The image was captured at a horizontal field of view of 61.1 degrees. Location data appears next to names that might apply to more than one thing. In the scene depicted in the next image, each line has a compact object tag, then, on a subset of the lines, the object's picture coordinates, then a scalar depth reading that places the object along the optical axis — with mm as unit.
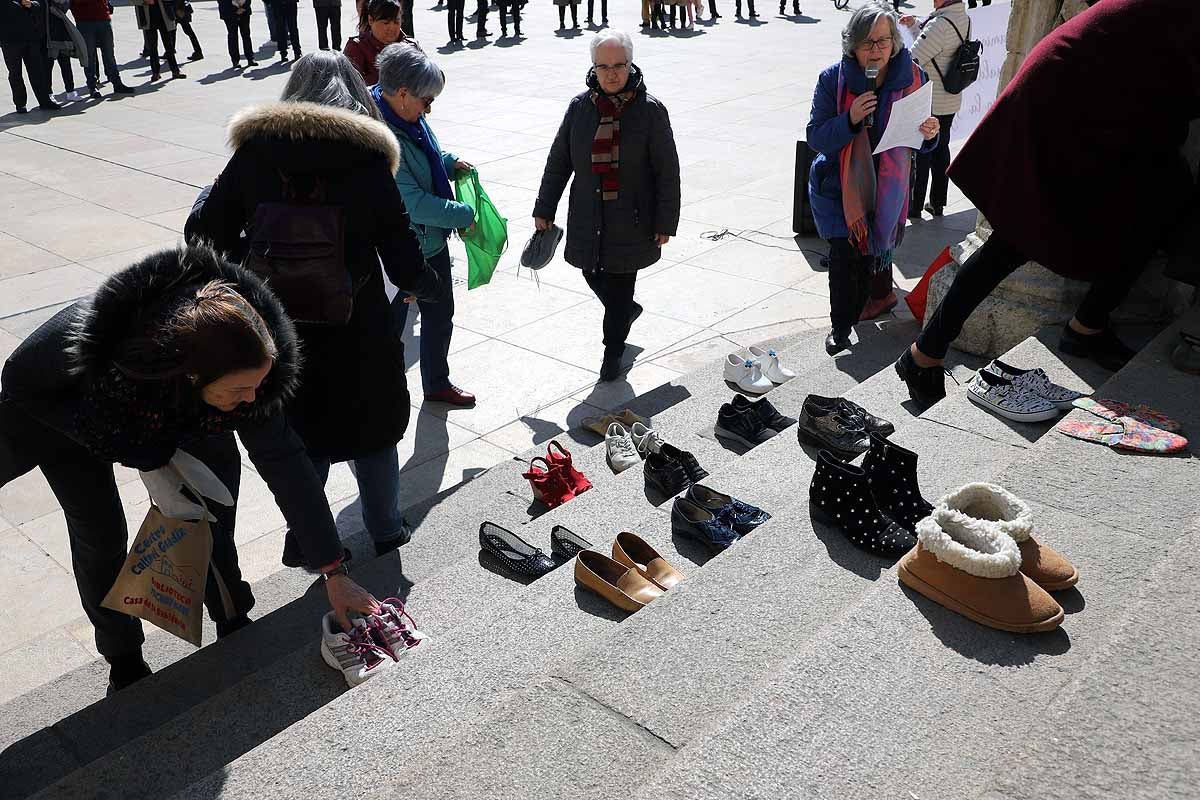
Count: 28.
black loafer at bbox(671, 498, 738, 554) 3580
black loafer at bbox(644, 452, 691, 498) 4148
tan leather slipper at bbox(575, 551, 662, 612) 3229
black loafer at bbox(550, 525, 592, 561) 3787
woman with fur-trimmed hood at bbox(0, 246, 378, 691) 2480
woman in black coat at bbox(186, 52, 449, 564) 3385
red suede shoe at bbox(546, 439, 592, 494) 4484
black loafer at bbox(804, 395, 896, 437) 4184
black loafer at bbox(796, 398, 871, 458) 4078
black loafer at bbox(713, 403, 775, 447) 4766
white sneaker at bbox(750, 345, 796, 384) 5516
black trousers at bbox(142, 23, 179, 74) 15645
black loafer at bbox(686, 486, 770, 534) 3613
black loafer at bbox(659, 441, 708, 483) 4227
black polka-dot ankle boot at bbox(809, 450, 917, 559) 3154
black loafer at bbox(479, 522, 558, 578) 3734
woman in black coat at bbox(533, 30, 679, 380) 5434
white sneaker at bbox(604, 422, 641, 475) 4754
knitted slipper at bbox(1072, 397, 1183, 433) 3477
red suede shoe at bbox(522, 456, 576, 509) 4461
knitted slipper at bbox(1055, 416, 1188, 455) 3348
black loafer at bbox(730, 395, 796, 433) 4797
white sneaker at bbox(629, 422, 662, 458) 4604
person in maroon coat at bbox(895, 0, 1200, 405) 3770
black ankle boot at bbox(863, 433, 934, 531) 3275
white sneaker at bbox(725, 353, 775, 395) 5387
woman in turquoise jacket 4734
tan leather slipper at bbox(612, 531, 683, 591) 3402
